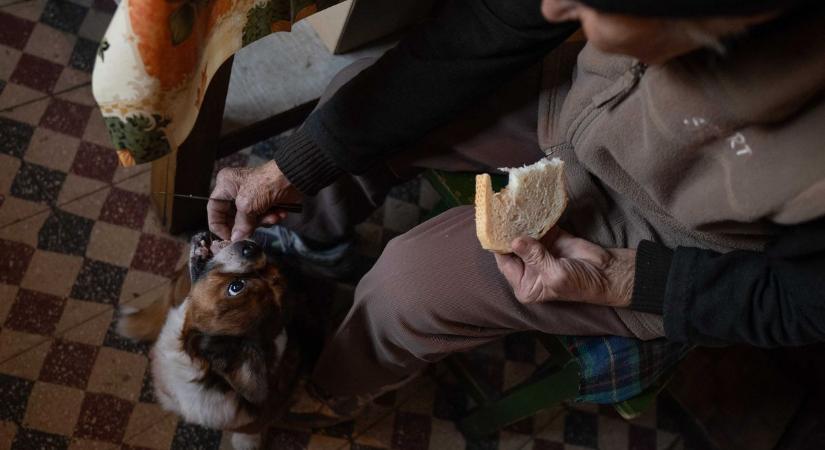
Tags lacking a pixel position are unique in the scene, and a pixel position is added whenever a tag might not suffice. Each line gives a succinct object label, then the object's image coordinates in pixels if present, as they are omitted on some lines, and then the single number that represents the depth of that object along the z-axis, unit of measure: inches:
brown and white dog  49.1
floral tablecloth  29.0
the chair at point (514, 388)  48.4
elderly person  34.3
